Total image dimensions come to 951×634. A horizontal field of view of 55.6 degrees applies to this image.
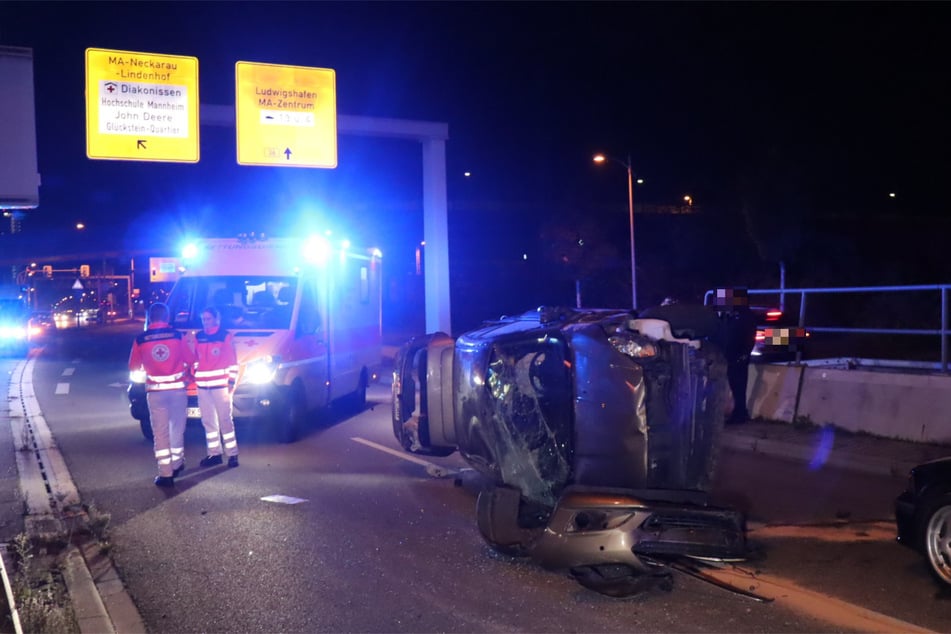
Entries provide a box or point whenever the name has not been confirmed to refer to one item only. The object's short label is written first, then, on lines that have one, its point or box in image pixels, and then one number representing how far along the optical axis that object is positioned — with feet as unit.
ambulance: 37.58
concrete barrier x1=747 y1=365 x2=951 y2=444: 32.63
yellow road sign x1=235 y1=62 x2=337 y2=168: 50.21
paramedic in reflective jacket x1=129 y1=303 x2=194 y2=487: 31.22
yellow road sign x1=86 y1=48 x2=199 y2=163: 47.03
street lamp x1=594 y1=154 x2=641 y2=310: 93.54
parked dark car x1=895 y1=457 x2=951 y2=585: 19.08
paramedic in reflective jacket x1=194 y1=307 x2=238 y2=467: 33.06
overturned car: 18.89
